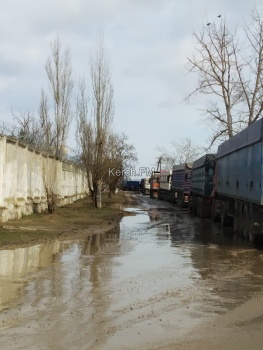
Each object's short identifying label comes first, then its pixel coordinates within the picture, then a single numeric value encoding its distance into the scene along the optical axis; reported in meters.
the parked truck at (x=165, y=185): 52.97
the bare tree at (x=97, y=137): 31.08
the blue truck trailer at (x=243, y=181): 13.90
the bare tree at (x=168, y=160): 104.56
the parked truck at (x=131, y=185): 106.56
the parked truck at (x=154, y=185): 64.94
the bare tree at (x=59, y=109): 37.91
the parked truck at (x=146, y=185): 81.21
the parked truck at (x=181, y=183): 39.23
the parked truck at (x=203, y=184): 26.97
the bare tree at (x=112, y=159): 33.34
